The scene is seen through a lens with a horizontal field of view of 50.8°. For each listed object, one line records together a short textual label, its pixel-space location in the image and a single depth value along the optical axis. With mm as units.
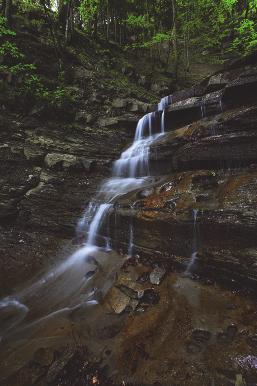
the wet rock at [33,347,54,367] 4277
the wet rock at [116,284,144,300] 5578
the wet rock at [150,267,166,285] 5882
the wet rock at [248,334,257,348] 4110
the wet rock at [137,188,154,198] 7465
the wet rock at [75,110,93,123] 12172
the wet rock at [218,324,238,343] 4289
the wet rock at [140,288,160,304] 5430
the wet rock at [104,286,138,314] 5395
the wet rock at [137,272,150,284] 6004
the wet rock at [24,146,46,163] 9820
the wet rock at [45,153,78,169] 9891
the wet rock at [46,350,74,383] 3978
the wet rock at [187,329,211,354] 4219
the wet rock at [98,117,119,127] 12393
